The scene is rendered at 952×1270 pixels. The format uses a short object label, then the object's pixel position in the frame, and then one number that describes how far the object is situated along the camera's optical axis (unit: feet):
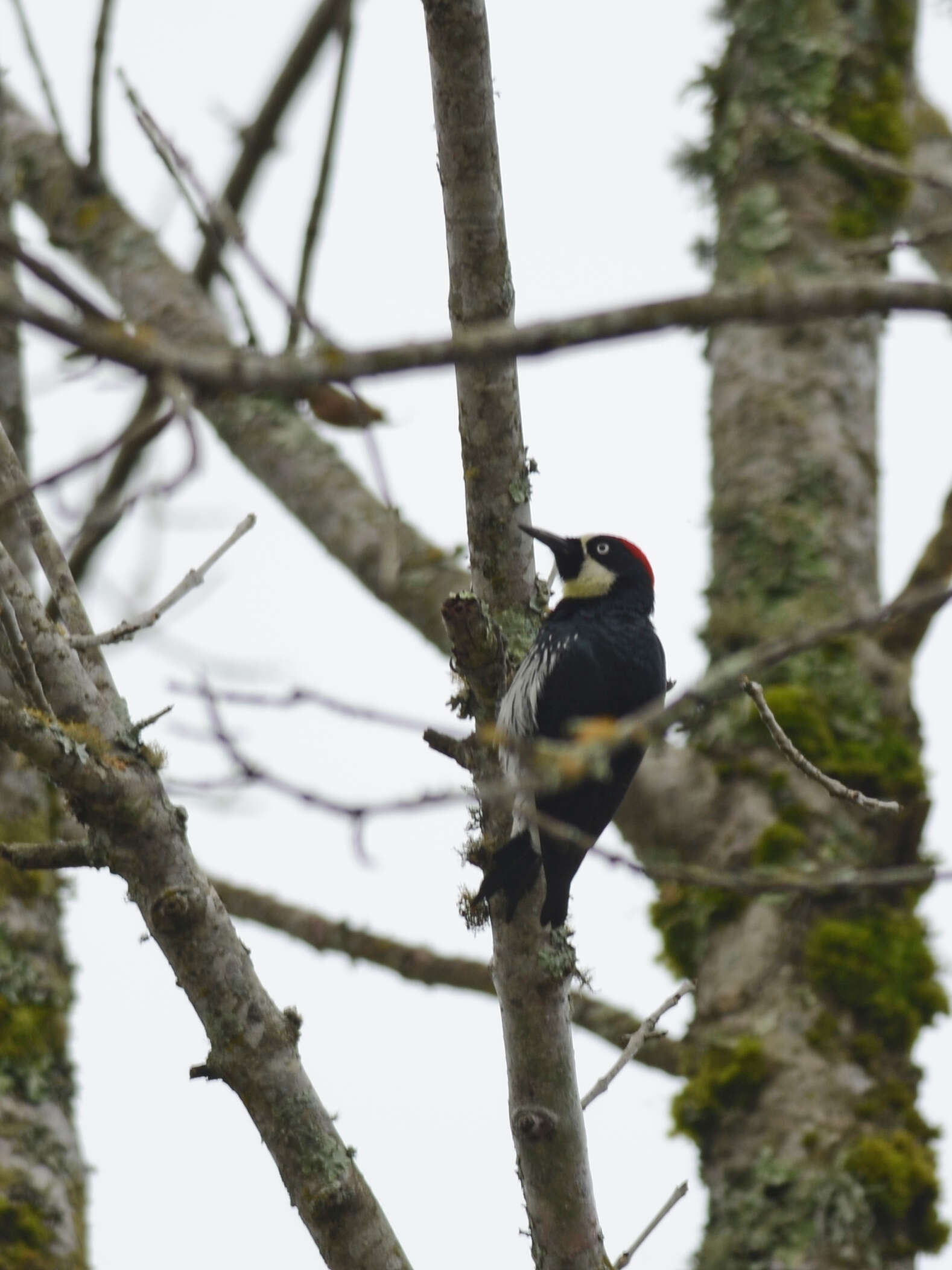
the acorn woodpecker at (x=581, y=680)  20.83
